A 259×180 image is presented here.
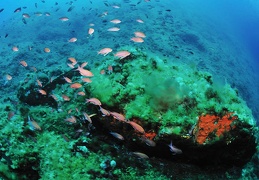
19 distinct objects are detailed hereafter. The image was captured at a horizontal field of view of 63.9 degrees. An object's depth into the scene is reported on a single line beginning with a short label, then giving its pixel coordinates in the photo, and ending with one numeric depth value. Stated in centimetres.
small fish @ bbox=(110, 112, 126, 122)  411
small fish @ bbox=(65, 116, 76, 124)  500
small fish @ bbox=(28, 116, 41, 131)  463
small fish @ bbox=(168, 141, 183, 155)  390
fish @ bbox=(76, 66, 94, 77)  532
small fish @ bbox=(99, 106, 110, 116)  436
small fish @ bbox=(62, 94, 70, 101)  573
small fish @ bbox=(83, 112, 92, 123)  463
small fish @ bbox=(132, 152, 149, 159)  412
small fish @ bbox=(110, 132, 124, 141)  429
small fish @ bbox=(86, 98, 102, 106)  452
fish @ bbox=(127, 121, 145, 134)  388
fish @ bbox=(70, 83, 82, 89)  569
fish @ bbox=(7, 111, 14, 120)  504
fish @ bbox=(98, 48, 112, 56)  662
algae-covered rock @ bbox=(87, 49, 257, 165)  403
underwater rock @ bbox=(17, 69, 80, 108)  619
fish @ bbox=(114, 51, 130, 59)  531
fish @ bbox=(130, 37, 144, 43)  763
